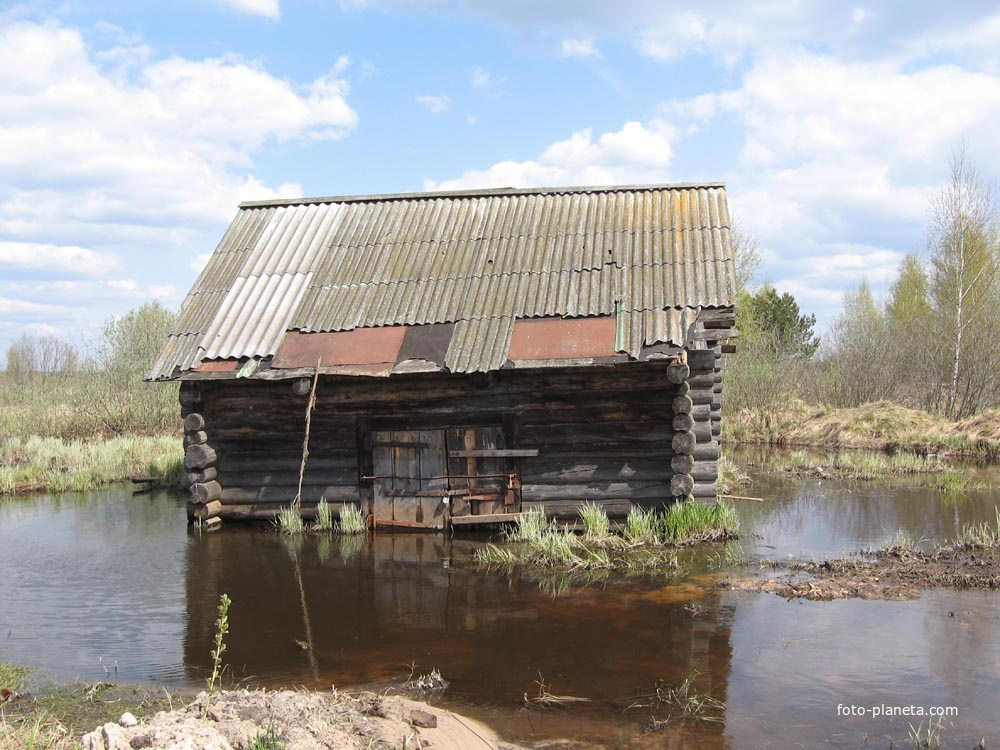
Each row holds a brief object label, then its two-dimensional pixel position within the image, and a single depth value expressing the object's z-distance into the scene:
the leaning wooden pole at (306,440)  12.32
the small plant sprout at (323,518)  13.15
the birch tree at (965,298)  26.25
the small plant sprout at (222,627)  5.23
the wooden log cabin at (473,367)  12.31
